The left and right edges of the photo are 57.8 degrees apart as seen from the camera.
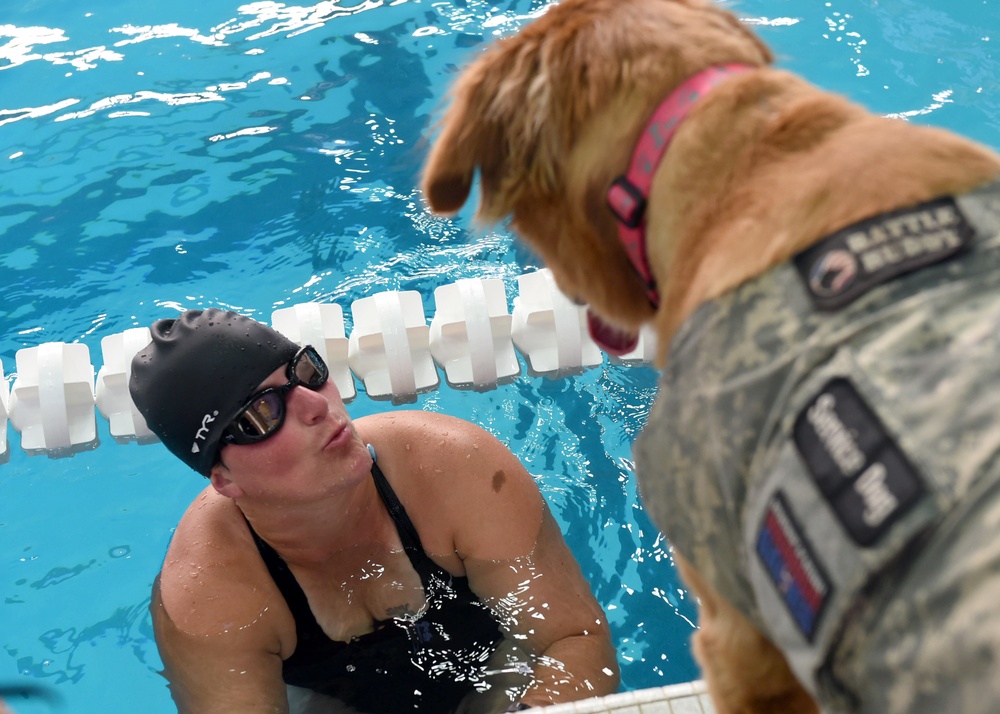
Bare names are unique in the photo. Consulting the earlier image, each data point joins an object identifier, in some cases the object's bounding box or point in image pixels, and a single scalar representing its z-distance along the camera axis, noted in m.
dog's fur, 1.19
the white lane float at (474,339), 3.73
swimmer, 2.54
